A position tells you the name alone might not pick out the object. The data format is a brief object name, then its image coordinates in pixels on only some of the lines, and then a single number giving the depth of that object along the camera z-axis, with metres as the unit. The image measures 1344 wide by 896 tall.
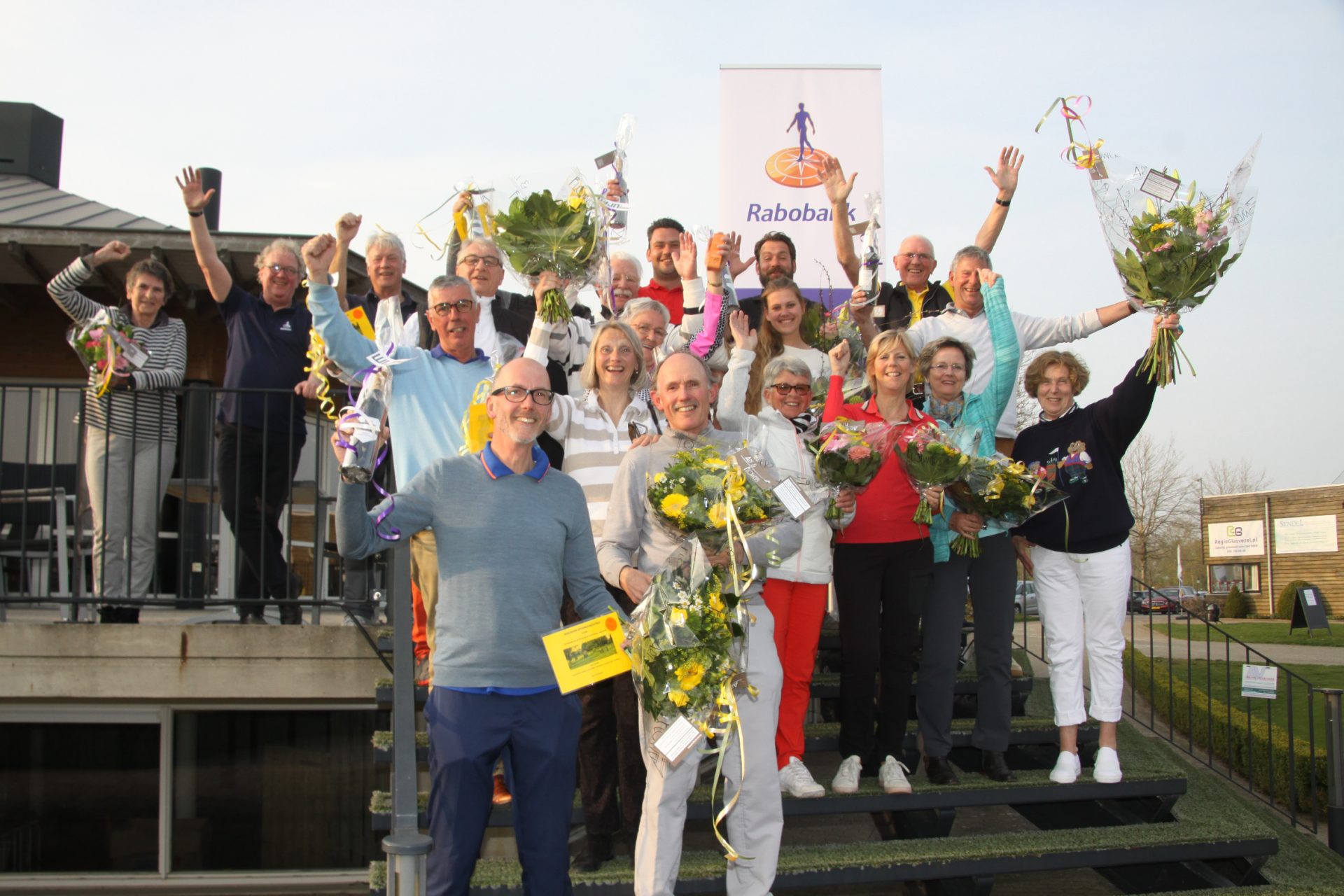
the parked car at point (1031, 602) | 19.49
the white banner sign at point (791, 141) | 6.40
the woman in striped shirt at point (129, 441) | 5.39
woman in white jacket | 4.02
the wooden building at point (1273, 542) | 34.23
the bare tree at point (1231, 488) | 49.12
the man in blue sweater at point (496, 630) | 2.90
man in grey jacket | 3.11
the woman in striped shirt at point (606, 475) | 3.47
